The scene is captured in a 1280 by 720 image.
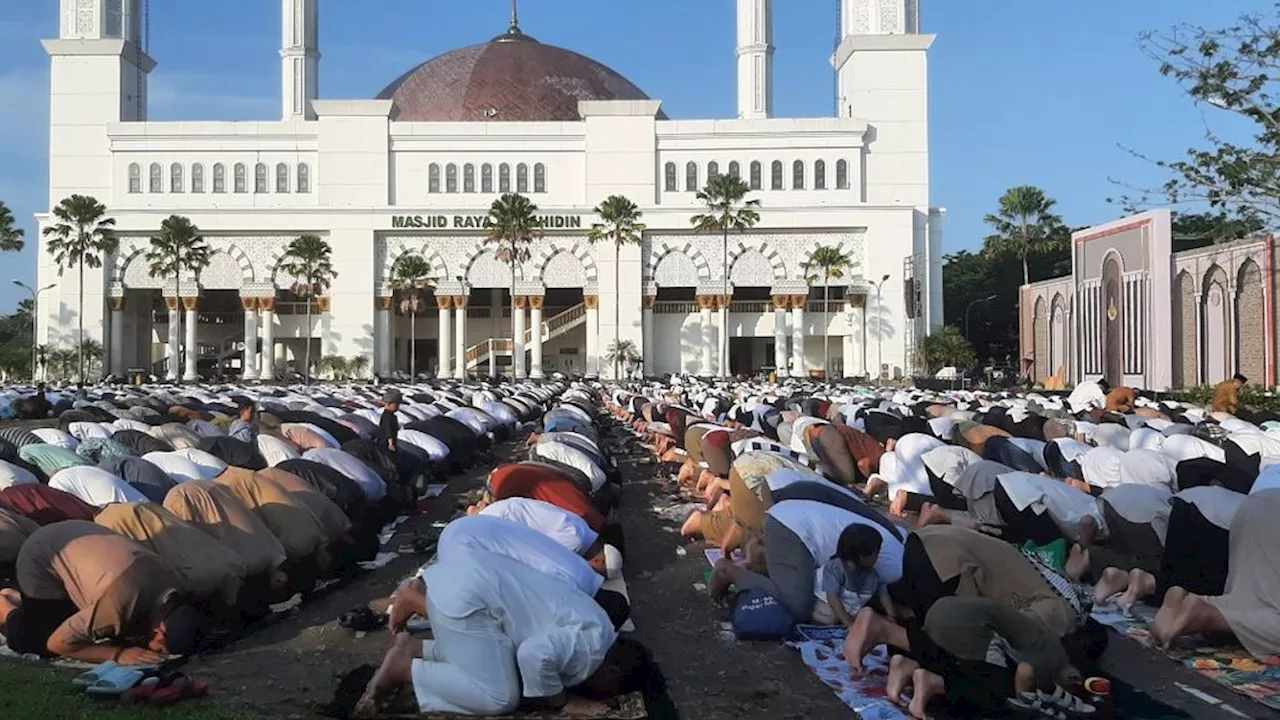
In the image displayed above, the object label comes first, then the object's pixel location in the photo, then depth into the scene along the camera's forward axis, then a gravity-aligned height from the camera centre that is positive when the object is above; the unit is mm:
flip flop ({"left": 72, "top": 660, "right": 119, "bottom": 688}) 6352 -1662
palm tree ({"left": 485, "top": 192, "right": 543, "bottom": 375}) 50031 +6650
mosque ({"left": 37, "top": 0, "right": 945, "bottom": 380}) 56000 +7872
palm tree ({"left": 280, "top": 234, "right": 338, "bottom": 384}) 52750 +5200
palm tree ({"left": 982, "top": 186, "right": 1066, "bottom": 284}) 61375 +8082
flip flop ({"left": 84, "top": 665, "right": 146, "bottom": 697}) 6199 -1666
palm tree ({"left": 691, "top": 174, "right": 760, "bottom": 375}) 52406 +7658
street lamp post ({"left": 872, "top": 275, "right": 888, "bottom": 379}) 55531 +1464
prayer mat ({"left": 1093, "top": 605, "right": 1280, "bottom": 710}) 6504 -1767
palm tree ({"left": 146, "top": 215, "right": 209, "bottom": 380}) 51562 +5671
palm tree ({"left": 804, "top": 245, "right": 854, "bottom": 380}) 53875 +5182
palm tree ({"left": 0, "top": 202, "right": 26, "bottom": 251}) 46500 +5841
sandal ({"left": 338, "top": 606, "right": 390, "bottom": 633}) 8156 -1741
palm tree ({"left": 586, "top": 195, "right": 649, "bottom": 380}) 52594 +6895
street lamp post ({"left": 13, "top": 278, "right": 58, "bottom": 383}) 53562 +2996
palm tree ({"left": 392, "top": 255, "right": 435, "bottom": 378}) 54031 +4626
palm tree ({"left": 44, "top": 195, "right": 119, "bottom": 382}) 49938 +6398
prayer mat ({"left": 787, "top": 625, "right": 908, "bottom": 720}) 6340 -1819
